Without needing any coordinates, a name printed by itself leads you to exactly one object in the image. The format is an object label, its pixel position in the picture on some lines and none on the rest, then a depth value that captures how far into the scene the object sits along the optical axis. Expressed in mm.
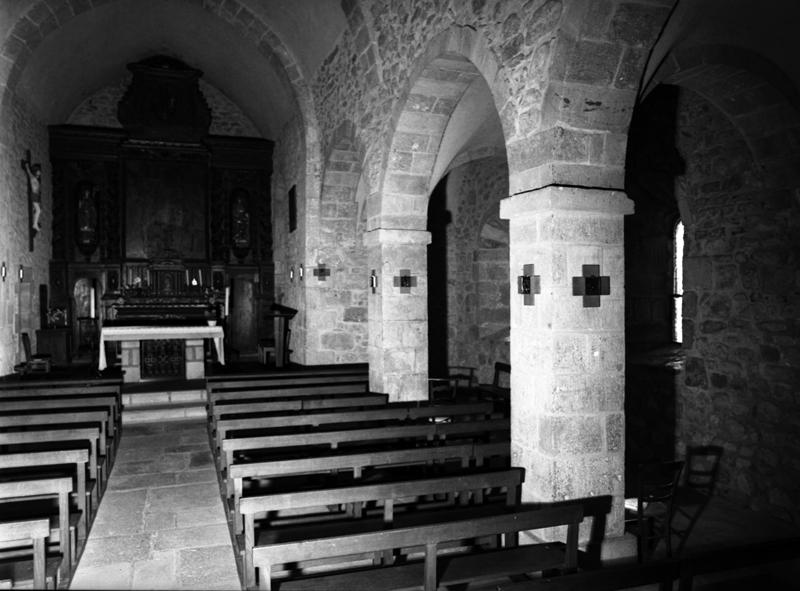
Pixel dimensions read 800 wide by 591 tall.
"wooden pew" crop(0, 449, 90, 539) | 3943
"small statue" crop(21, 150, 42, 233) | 10570
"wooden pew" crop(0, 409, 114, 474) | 5180
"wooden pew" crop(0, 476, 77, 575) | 3418
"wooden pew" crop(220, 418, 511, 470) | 4383
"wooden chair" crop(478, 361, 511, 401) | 8188
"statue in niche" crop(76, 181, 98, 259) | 12805
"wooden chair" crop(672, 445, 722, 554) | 4809
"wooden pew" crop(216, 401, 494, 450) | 4992
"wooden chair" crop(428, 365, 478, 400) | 8406
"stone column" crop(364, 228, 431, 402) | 7359
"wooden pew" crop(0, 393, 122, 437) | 5891
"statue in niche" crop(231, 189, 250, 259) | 13961
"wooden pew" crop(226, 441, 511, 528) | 3754
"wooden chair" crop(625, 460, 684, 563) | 4078
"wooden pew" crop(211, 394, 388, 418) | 5598
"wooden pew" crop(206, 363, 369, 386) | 7832
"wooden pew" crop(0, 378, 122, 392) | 6973
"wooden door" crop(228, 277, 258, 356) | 13703
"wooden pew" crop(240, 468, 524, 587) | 3148
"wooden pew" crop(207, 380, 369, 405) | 6438
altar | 9438
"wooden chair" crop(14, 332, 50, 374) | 9336
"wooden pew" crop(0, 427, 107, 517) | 4535
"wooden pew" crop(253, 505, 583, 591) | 2678
